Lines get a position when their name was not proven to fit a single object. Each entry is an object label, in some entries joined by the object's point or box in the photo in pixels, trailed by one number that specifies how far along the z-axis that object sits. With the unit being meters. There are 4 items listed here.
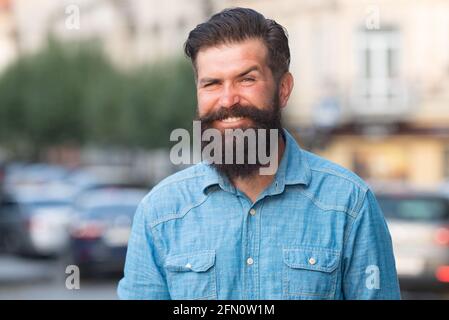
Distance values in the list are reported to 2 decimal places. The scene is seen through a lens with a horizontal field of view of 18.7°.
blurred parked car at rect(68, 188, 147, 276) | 19.98
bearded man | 3.73
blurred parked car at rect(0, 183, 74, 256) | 24.36
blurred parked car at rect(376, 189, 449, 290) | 16.28
